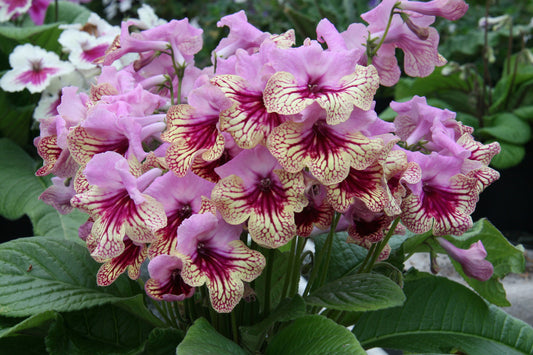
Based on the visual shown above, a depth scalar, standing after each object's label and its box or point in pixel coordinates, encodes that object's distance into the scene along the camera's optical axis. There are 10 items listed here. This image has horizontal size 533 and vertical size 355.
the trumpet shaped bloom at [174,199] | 0.59
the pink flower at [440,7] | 0.64
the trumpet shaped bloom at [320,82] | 0.54
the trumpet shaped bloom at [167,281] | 0.57
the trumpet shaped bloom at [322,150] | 0.54
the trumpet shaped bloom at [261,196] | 0.56
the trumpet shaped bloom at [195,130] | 0.56
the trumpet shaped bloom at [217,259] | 0.56
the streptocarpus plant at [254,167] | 0.56
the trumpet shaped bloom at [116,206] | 0.55
